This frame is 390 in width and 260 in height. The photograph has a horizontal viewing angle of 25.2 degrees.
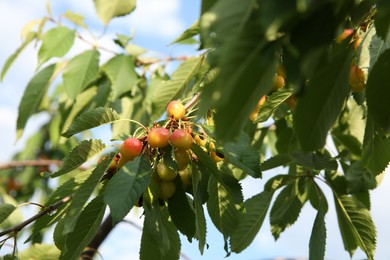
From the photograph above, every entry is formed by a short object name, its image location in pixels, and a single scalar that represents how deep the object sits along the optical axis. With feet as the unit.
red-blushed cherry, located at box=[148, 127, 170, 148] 2.43
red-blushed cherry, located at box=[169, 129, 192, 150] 2.42
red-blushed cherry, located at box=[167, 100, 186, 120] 2.59
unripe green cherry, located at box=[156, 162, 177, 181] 2.43
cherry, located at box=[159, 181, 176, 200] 2.47
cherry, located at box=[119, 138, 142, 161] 2.45
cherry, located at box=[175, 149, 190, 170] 2.47
